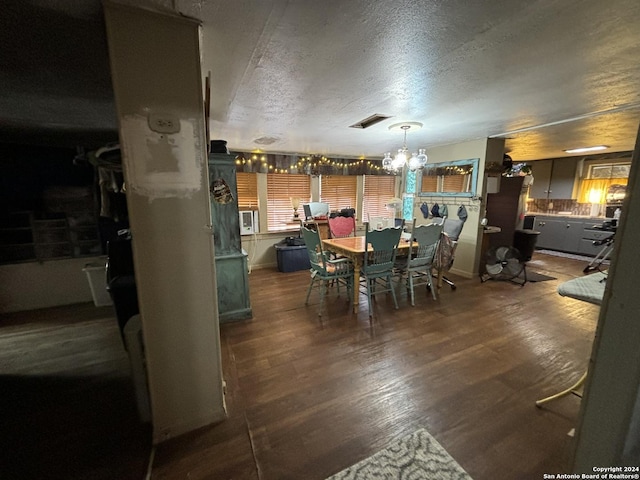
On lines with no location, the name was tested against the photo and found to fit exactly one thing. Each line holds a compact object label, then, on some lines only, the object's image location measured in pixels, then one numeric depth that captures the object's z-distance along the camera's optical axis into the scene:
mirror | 4.07
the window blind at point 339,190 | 5.31
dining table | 2.93
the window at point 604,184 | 5.25
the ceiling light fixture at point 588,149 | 4.58
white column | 1.13
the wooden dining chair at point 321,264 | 2.88
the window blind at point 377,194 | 5.69
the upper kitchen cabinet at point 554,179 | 5.74
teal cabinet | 2.54
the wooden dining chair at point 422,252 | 3.07
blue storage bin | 4.63
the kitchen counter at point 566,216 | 5.28
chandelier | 3.05
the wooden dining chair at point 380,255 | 2.75
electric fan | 3.80
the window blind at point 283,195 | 4.90
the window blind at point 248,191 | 4.66
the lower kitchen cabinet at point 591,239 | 5.11
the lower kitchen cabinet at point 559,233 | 5.51
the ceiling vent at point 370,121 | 2.72
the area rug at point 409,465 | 1.26
